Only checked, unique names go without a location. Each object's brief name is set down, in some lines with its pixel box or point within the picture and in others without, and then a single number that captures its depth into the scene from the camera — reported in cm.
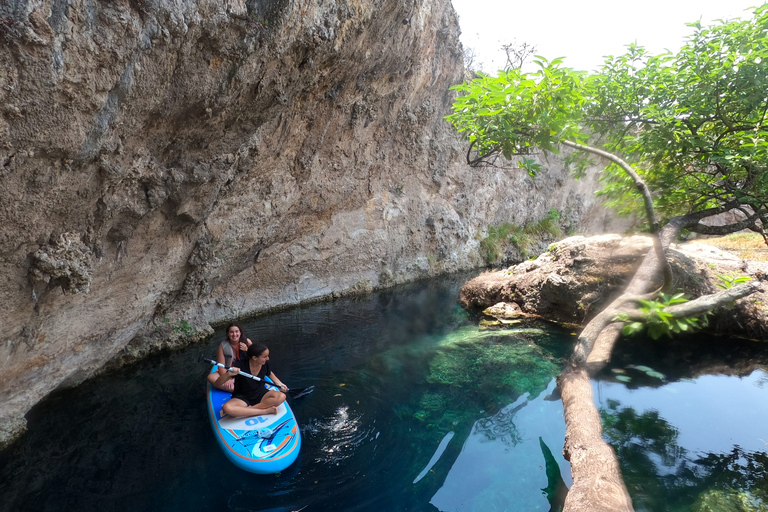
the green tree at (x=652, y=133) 367
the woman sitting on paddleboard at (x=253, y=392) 477
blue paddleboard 412
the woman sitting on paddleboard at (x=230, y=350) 577
